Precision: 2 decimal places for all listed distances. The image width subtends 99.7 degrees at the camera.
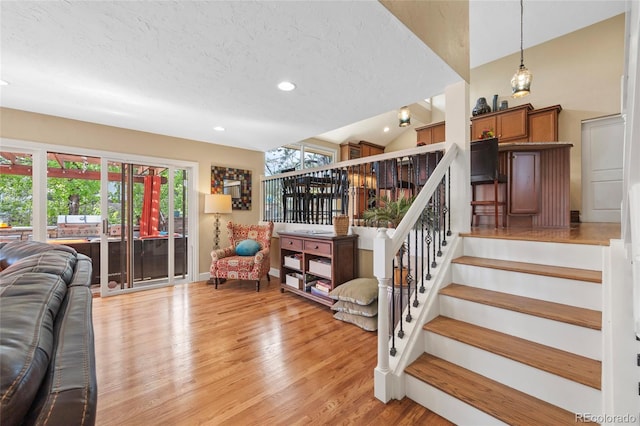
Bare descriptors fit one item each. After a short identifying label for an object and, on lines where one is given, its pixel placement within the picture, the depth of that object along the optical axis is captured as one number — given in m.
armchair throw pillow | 4.36
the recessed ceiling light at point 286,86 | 2.58
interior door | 4.38
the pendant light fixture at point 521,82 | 3.56
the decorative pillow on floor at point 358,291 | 2.74
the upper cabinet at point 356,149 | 7.51
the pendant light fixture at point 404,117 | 4.75
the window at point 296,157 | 6.27
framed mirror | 4.87
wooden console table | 3.27
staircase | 1.35
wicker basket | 3.40
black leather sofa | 0.48
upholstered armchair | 4.04
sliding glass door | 3.98
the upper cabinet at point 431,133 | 5.70
